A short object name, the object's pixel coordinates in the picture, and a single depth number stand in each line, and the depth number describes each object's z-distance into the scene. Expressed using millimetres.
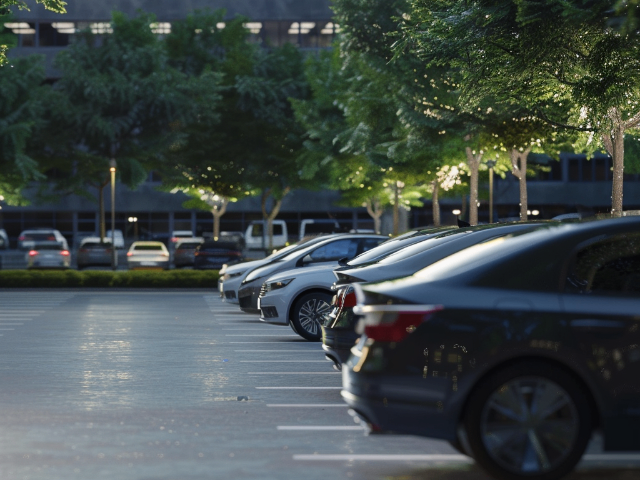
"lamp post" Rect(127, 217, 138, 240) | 85000
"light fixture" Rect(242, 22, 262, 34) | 78625
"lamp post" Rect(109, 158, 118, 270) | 50219
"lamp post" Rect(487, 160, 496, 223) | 42938
